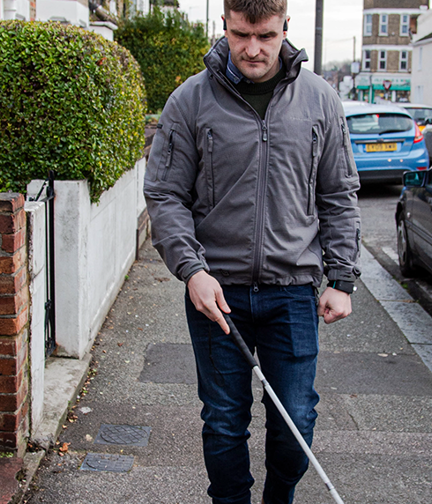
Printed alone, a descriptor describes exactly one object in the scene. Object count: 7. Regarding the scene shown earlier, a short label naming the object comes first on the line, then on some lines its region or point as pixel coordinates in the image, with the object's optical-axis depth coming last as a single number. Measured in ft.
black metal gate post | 14.23
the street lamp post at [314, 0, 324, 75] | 46.26
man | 8.00
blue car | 40.98
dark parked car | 21.94
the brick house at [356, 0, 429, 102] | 239.30
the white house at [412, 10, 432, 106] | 151.78
